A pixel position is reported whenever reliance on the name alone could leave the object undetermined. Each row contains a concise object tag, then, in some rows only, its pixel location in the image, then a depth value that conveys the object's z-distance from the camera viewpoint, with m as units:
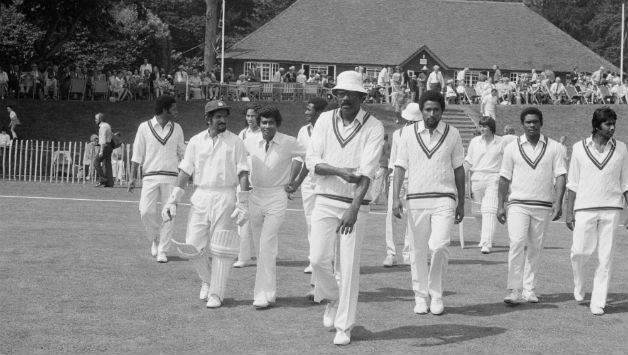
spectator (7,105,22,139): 38.18
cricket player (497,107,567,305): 12.30
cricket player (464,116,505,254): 17.45
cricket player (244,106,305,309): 11.60
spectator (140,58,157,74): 48.72
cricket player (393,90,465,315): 11.41
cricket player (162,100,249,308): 11.62
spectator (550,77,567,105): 53.78
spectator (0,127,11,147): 34.84
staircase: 46.31
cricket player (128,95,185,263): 15.23
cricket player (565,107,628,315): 11.80
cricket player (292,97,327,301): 13.85
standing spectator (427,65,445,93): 45.63
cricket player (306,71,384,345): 10.02
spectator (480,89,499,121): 47.00
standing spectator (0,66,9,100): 44.06
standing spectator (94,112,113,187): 31.80
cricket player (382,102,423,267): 13.94
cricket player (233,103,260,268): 13.77
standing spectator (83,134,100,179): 33.78
